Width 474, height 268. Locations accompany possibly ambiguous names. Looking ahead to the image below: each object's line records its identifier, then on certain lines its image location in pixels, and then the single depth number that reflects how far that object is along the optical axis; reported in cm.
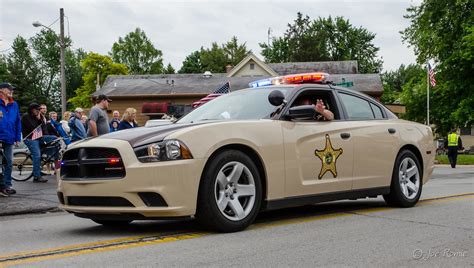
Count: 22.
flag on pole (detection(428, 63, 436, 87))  3591
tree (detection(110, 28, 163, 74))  8862
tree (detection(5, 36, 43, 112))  7200
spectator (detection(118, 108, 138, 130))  1192
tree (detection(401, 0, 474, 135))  3494
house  3891
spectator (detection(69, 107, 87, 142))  1230
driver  655
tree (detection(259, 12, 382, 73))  8175
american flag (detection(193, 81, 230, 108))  1541
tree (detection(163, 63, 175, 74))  9285
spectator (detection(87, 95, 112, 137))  1064
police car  518
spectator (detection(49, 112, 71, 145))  1351
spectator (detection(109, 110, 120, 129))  1368
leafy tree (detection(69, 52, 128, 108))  7775
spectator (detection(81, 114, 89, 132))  1415
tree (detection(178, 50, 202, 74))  9962
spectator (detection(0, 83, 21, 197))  946
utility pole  2854
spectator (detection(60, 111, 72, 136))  1482
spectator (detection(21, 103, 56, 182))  1196
